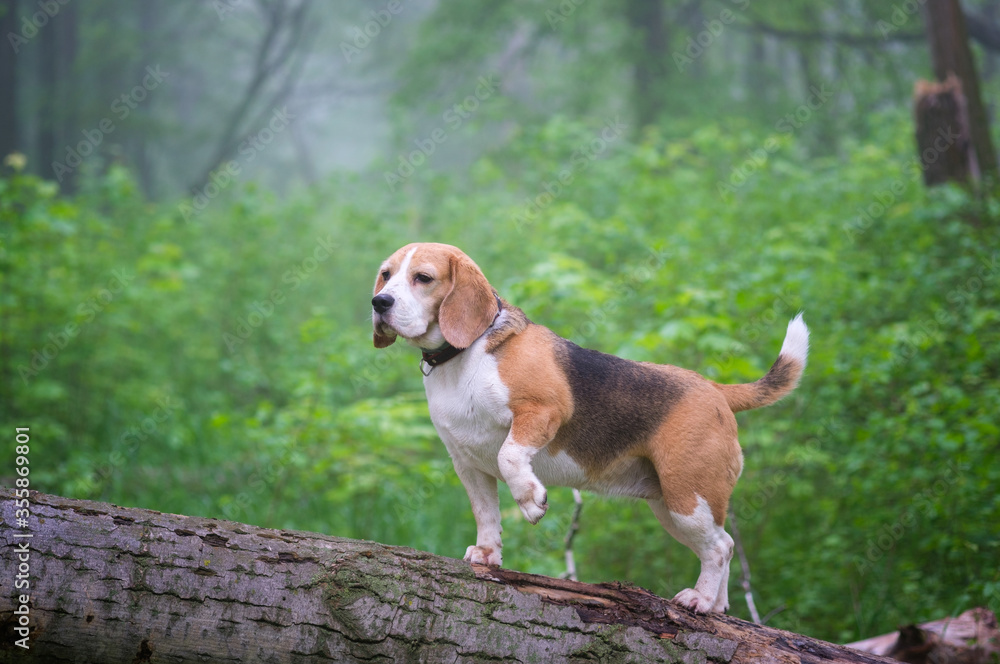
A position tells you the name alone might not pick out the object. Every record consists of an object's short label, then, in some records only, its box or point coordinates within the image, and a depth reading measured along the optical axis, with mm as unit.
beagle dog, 3230
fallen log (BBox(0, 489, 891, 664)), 2607
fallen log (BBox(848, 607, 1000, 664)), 4121
